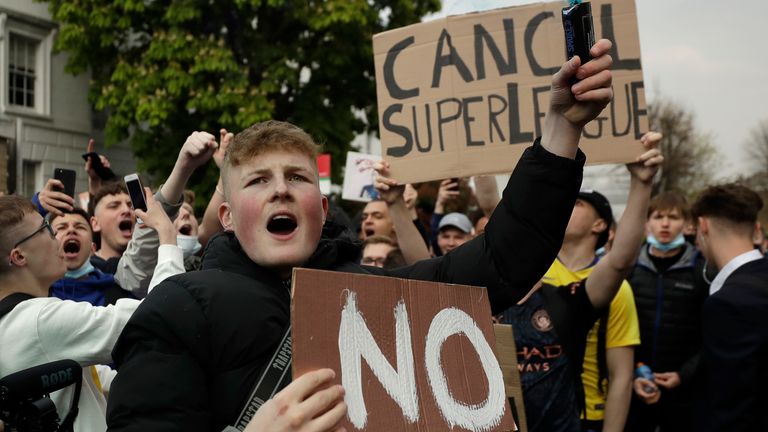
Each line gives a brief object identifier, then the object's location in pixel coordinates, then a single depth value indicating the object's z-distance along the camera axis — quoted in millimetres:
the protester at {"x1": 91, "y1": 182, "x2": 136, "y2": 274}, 4352
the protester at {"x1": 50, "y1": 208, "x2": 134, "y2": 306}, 3776
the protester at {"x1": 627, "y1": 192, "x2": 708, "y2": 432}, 4633
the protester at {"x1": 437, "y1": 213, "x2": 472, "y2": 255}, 5797
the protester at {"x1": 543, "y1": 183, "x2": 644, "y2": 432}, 3771
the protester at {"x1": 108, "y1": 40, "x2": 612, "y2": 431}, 1602
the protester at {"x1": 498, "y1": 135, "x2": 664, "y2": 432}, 3359
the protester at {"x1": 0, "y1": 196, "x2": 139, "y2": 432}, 2555
